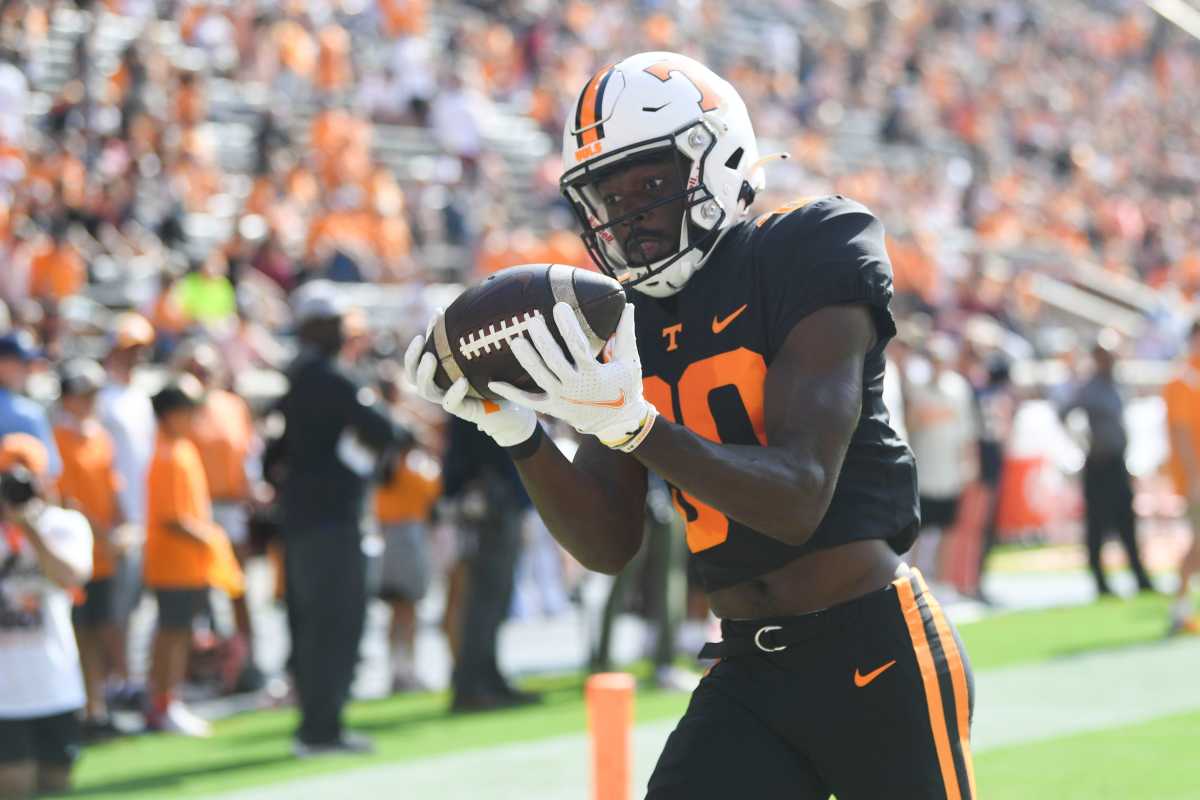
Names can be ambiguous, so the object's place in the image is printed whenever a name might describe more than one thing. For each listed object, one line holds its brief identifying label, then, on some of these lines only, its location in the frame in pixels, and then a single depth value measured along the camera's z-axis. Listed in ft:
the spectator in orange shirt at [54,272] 74.64
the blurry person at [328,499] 48.83
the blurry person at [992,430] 78.59
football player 19.65
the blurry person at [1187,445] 66.39
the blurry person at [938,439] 73.25
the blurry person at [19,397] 43.57
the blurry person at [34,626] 40.09
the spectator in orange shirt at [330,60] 108.17
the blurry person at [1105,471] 79.46
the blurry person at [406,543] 59.88
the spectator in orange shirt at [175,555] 52.39
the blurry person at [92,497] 51.47
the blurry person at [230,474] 58.39
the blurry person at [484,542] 55.21
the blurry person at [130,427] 54.08
